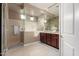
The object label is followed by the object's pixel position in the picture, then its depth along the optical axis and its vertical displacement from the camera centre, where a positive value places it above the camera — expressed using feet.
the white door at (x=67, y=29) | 4.94 -0.17
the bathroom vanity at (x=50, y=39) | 6.06 -2.04
